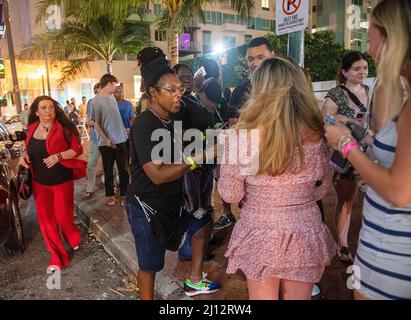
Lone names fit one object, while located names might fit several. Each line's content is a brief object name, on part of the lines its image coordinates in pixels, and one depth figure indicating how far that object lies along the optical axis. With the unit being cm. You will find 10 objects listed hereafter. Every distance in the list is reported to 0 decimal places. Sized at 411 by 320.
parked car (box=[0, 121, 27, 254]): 400
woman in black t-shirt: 242
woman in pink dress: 183
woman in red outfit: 408
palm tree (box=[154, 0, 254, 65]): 1049
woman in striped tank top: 140
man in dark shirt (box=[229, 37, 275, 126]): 374
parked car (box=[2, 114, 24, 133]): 1177
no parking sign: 387
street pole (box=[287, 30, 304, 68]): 427
